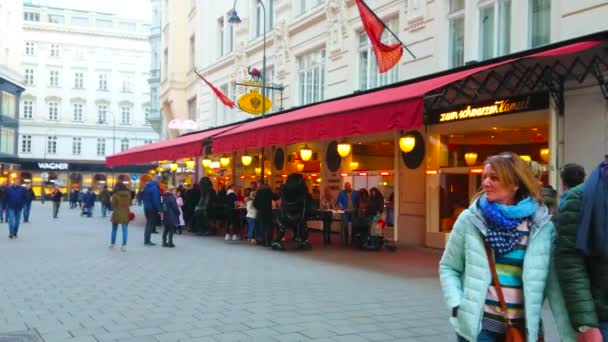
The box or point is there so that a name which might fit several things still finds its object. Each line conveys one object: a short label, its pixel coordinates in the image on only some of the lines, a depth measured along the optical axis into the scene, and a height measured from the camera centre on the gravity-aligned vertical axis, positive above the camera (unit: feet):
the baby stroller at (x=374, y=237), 49.29 -3.66
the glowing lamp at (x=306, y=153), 64.95 +3.61
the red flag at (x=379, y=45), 48.29 +11.11
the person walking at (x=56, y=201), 101.71 -2.55
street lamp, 68.31 +20.81
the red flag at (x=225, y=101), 77.04 +10.41
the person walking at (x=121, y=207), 48.78 -1.61
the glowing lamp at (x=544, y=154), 41.08 +2.43
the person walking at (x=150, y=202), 52.23 -1.27
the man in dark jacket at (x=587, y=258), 9.49 -0.99
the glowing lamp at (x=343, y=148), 59.52 +3.76
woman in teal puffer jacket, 10.31 -1.12
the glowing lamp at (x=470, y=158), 48.14 +2.47
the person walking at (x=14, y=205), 58.18 -1.86
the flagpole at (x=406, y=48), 51.47 +11.44
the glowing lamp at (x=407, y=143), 49.65 +3.64
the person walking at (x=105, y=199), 107.96 -2.23
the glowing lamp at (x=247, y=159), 79.44 +3.55
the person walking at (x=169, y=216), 51.42 -2.35
